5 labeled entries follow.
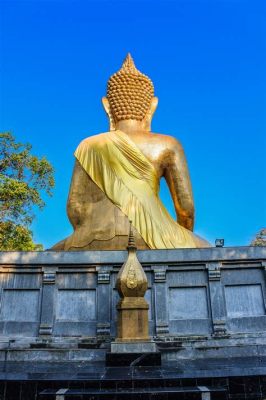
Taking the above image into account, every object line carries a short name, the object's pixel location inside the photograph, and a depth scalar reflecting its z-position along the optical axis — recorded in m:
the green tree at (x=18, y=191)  17.48
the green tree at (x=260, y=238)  27.58
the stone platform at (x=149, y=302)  8.19
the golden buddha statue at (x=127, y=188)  10.01
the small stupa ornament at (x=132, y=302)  7.36
